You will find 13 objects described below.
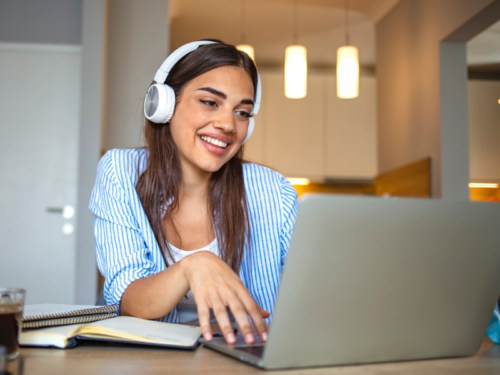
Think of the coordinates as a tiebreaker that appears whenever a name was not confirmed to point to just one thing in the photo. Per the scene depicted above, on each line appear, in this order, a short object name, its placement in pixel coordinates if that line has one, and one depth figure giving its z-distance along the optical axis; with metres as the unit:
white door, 3.19
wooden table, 0.53
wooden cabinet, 5.50
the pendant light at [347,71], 3.28
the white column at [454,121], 3.15
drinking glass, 0.55
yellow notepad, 0.63
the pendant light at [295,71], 3.36
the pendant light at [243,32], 3.29
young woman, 1.12
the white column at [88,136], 3.00
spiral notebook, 0.67
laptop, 0.50
